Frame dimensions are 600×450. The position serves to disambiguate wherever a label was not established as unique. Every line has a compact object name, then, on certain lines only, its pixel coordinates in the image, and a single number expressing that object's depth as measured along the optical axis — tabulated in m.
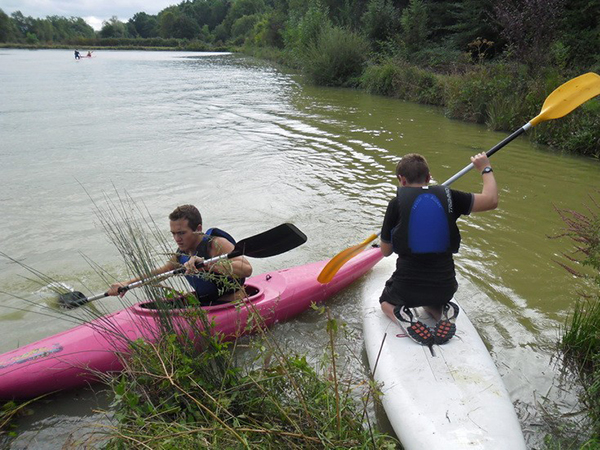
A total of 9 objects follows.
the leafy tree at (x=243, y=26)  71.81
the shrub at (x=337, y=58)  18.73
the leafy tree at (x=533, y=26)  10.38
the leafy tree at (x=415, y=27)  19.22
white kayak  2.32
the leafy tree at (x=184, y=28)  99.42
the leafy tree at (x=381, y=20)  21.75
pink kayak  3.04
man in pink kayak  3.42
